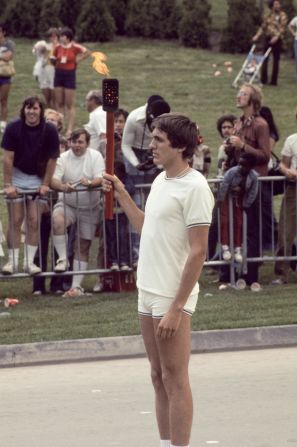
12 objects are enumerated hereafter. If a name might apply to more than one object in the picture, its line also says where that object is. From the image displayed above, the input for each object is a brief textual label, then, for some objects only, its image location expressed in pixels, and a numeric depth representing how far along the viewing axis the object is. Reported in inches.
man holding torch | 274.4
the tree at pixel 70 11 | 1286.9
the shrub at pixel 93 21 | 1258.0
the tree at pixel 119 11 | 1305.4
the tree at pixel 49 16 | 1275.8
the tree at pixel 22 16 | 1288.1
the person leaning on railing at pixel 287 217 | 542.9
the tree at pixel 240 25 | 1232.2
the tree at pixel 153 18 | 1291.8
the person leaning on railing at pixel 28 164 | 518.9
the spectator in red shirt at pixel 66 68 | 901.8
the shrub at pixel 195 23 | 1264.8
